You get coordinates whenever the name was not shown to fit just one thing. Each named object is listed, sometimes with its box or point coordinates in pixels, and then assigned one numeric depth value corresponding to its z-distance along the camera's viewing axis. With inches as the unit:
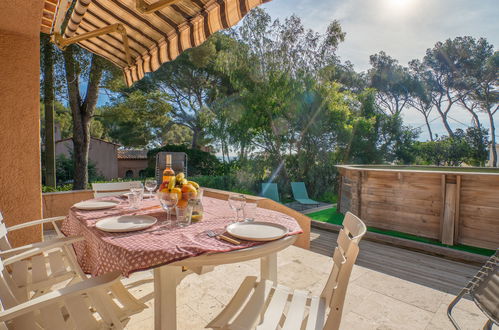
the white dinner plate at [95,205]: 74.1
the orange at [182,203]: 62.5
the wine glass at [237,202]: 61.9
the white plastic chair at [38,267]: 60.4
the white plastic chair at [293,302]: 43.6
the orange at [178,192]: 61.9
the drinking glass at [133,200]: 75.1
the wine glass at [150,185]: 87.9
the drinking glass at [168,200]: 60.9
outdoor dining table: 43.9
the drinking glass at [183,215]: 58.8
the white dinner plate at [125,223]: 54.7
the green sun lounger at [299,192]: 271.5
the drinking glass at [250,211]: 64.9
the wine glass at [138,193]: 75.2
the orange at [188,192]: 63.3
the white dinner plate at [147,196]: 95.3
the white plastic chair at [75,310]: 41.9
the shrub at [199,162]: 426.2
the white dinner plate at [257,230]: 50.6
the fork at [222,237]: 49.0
